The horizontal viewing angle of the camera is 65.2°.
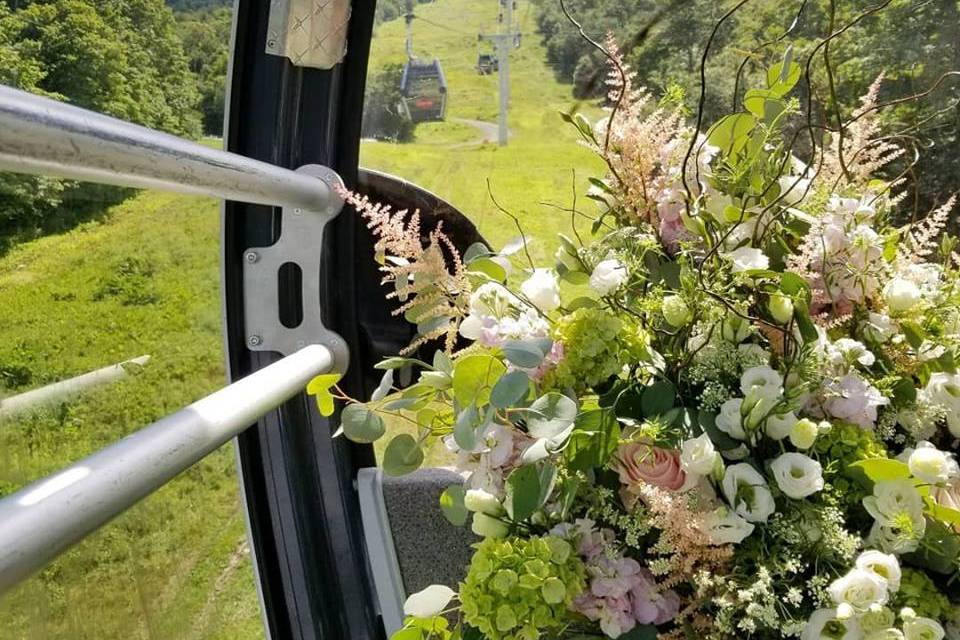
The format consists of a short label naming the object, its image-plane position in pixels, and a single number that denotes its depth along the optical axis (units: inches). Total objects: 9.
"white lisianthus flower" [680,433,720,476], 28.8
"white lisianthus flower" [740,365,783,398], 29.8
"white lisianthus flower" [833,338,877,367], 31.6
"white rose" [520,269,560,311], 34.4
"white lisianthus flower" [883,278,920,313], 32.4
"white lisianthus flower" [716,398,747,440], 30.8
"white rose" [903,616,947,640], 27.2
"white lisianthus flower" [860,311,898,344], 33.8
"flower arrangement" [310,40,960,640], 29.0
